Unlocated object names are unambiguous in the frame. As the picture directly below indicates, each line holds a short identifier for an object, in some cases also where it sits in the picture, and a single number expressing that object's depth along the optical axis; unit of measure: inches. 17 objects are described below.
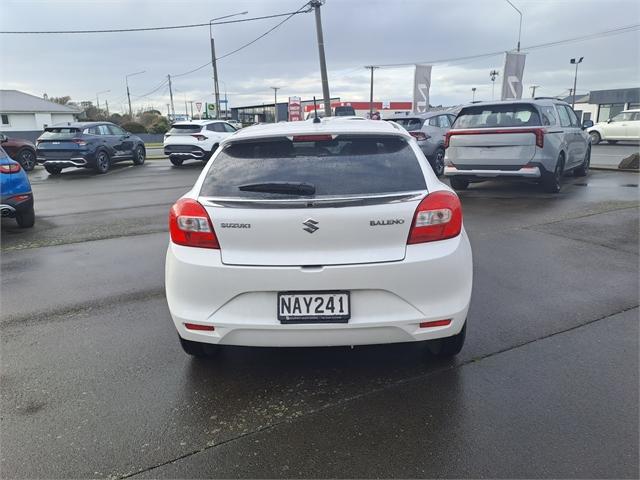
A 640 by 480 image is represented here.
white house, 2079.2
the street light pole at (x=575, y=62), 2177.7
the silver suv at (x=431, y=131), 542.9
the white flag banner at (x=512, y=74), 832.9
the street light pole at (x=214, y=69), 1162.0
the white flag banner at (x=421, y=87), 1066.7
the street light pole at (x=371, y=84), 2181.6
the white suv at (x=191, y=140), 727.1
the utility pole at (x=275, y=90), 2305.0
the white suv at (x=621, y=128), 1002.6
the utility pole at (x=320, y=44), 834.8
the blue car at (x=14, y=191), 279.6
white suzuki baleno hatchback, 108.7
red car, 682.2
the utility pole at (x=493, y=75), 2648.4
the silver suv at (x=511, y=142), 362.0
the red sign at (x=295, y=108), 1226.0
